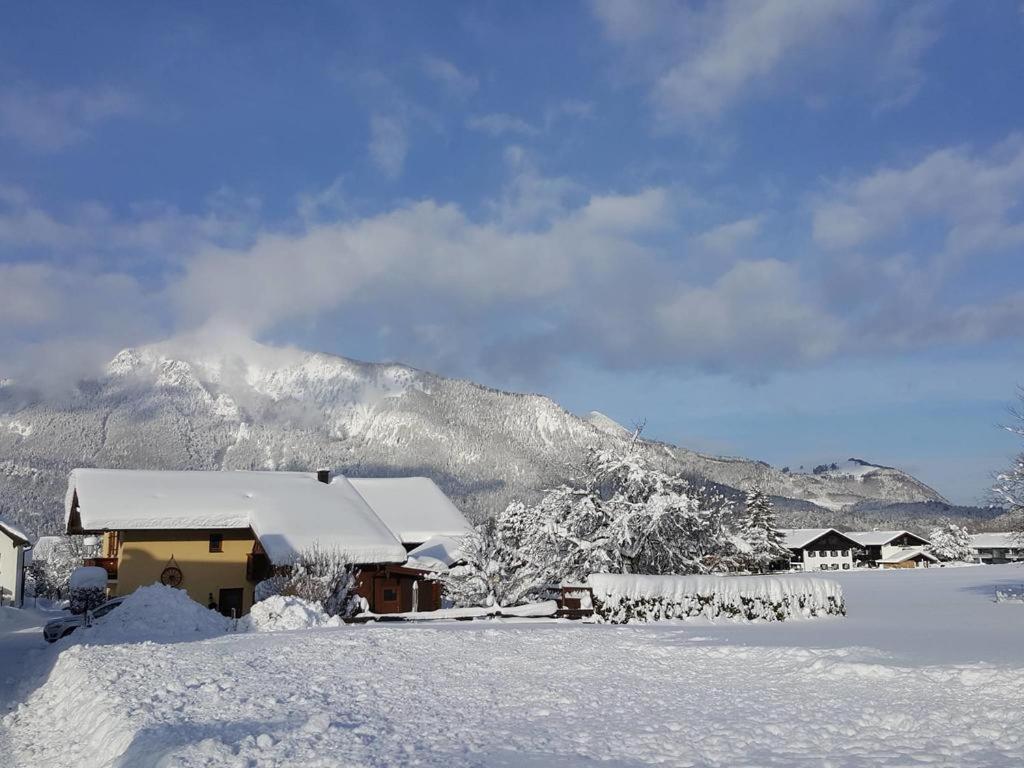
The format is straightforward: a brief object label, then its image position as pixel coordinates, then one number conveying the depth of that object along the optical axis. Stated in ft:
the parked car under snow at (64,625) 97.96
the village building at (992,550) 472.85
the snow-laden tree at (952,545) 394.93
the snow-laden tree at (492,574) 130.52
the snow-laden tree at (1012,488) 107.04
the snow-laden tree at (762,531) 272.39
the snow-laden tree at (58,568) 295.77
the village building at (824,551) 415.03
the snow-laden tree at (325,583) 108.78
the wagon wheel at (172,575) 138.21
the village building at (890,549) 398.42
